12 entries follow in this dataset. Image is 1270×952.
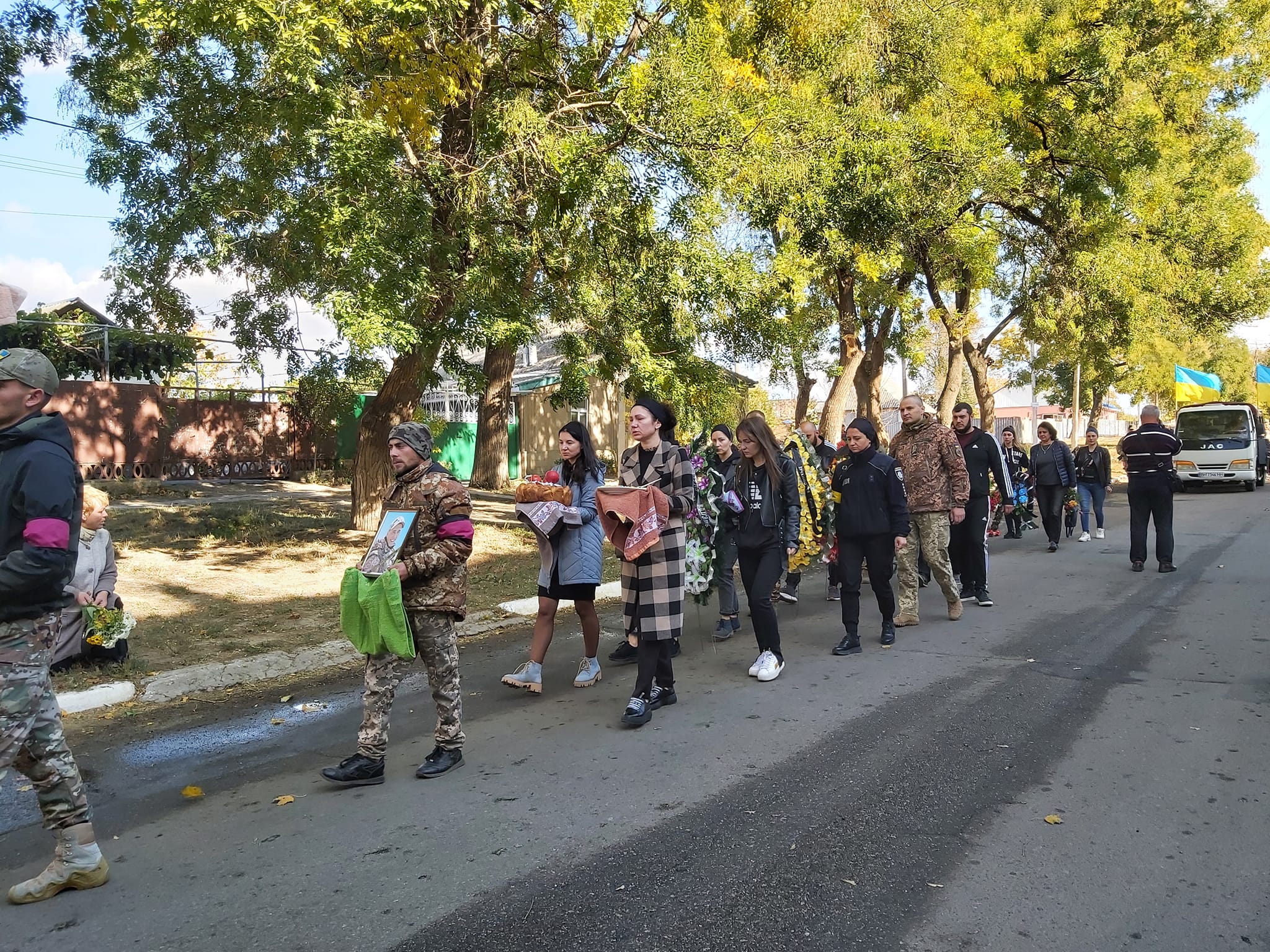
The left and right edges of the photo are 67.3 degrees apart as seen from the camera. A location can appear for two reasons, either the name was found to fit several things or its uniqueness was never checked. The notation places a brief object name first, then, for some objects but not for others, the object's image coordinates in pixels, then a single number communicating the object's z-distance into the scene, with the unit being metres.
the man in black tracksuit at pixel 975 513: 9.19
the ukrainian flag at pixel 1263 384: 30.09
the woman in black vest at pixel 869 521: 7.47
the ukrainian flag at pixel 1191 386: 25.98
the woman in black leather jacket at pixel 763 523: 6.33
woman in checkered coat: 5.65
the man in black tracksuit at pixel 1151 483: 10.90
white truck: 22.86
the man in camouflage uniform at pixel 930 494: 8.27
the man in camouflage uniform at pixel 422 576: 4.65
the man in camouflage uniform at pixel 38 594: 3.43
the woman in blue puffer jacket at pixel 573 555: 6.34
